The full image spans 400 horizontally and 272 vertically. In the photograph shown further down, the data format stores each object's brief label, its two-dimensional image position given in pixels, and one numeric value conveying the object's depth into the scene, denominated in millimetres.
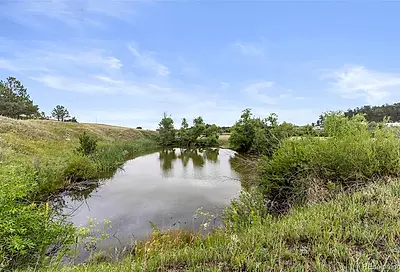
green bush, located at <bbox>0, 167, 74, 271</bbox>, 3346
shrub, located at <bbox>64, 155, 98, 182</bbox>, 11794
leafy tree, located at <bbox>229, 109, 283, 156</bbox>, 29159
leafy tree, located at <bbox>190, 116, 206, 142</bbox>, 43969
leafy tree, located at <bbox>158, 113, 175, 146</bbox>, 46250
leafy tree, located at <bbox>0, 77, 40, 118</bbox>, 36238
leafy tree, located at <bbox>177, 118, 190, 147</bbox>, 45344
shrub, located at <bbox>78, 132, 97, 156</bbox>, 17797
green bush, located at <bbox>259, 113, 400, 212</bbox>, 4898
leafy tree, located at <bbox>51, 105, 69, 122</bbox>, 57812
